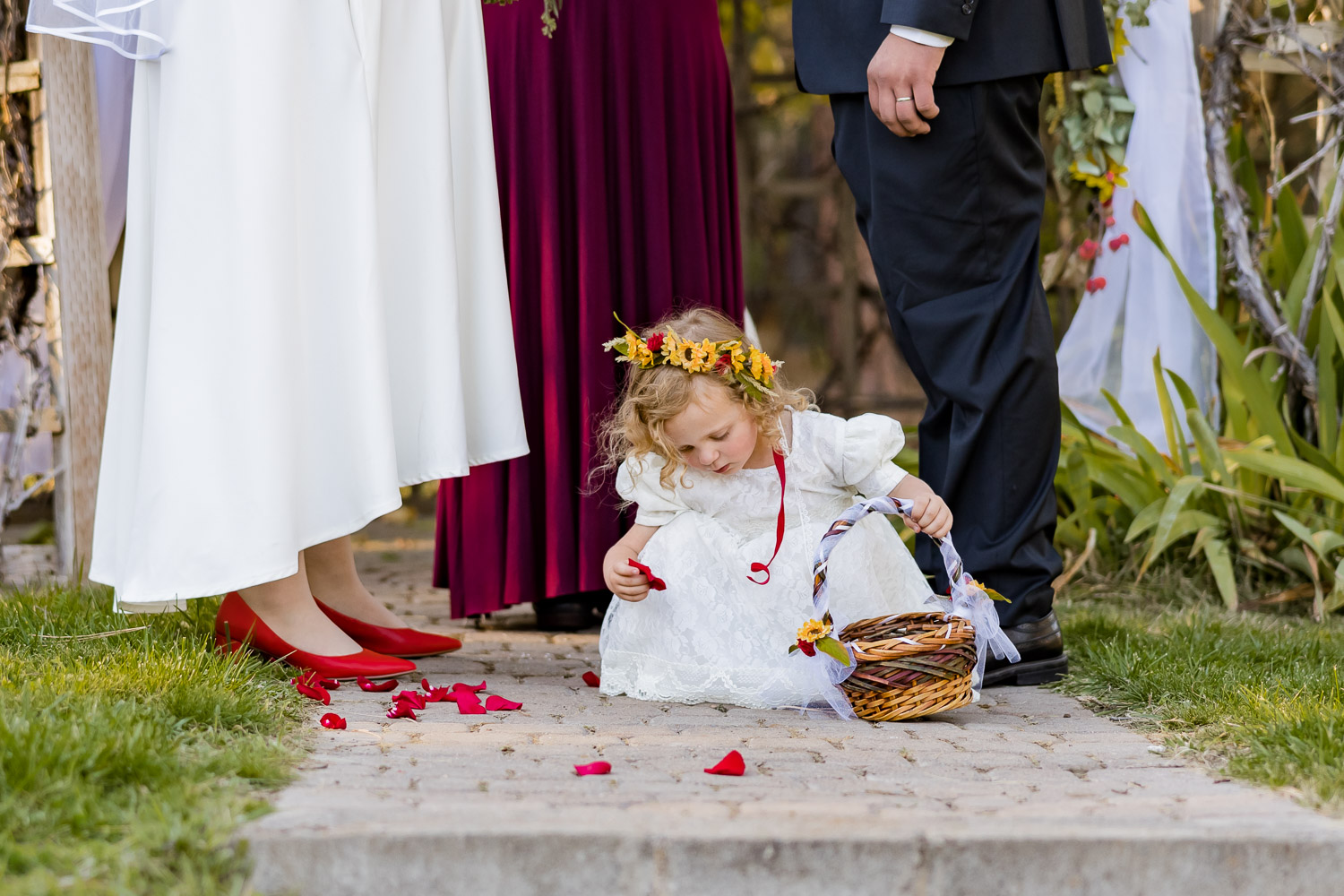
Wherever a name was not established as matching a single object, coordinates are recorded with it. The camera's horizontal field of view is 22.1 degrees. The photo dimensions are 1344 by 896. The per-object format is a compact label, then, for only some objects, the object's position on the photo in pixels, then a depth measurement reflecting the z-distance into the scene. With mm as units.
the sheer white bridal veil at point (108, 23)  4119
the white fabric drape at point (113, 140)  4861
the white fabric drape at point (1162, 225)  5102
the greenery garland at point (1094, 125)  5181
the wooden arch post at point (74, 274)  4866
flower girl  4243
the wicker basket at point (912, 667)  4072
